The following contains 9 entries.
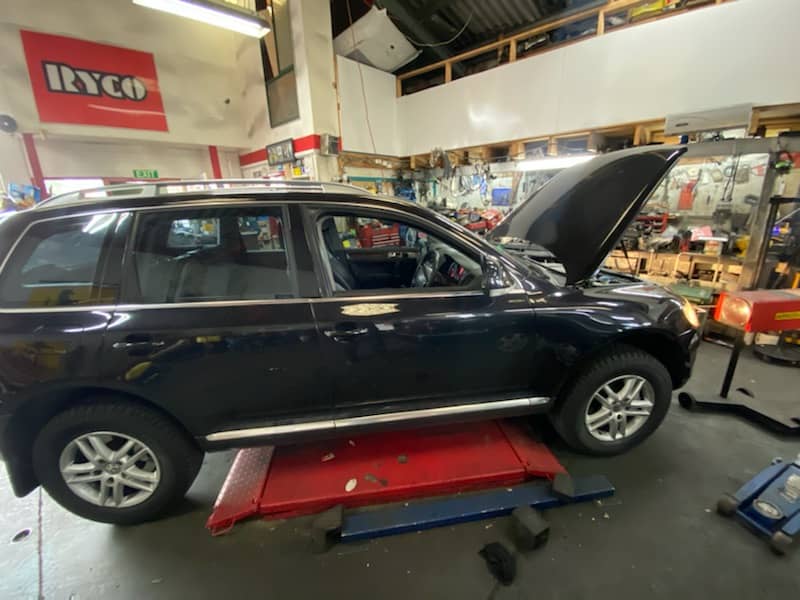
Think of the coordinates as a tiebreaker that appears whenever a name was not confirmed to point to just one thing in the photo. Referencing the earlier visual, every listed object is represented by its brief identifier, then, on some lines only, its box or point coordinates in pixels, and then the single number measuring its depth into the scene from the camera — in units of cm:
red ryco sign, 482
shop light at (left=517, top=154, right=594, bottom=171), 423
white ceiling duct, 501
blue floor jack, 149
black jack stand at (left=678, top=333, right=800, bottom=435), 222
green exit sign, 617
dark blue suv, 141
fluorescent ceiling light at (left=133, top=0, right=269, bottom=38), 361
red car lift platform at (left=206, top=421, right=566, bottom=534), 170
